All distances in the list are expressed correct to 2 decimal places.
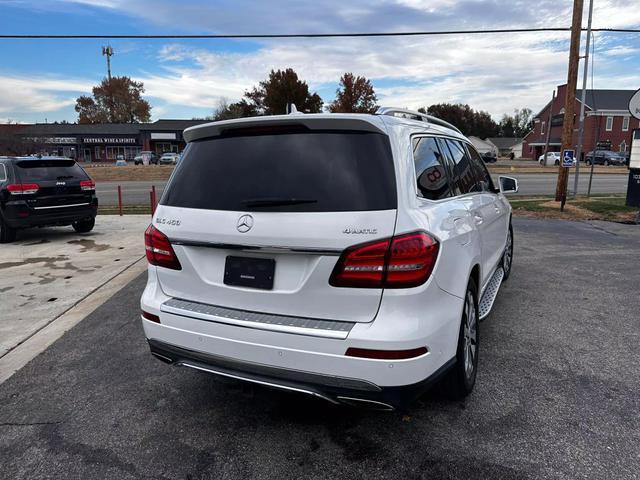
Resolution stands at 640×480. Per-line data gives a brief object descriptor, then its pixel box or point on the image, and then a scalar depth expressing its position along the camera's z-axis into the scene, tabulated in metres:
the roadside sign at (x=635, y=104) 10.55
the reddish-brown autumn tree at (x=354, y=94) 63.22
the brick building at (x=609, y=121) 63.09
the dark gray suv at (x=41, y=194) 8.97
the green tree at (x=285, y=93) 64.62
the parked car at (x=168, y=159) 55.59
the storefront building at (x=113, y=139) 72.75
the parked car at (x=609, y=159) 50.69
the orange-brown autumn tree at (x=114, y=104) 96.44
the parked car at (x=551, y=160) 54.97
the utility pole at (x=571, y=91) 13.15
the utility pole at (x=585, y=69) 15.57
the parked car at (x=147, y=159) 57.41
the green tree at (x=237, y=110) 66.81
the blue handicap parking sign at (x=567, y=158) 13.69
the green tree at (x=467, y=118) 102.00
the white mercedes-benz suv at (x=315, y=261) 2.38
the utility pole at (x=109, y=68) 92.75
